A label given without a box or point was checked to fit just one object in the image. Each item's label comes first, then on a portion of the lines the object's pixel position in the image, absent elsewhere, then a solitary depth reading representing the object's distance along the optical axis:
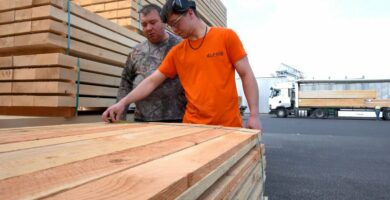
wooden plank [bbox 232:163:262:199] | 1.60
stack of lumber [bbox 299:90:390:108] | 22.77
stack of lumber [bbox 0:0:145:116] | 3.09
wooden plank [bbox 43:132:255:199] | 0.72
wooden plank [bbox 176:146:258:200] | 0.89
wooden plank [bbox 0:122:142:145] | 1.57
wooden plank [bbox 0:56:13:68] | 3.30
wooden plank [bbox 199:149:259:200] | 1.18
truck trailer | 22.94
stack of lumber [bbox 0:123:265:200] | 0.75
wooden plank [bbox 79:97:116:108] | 3.44
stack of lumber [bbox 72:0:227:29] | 4.44
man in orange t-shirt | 2.56
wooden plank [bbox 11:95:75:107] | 3.09
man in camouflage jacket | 3.19
